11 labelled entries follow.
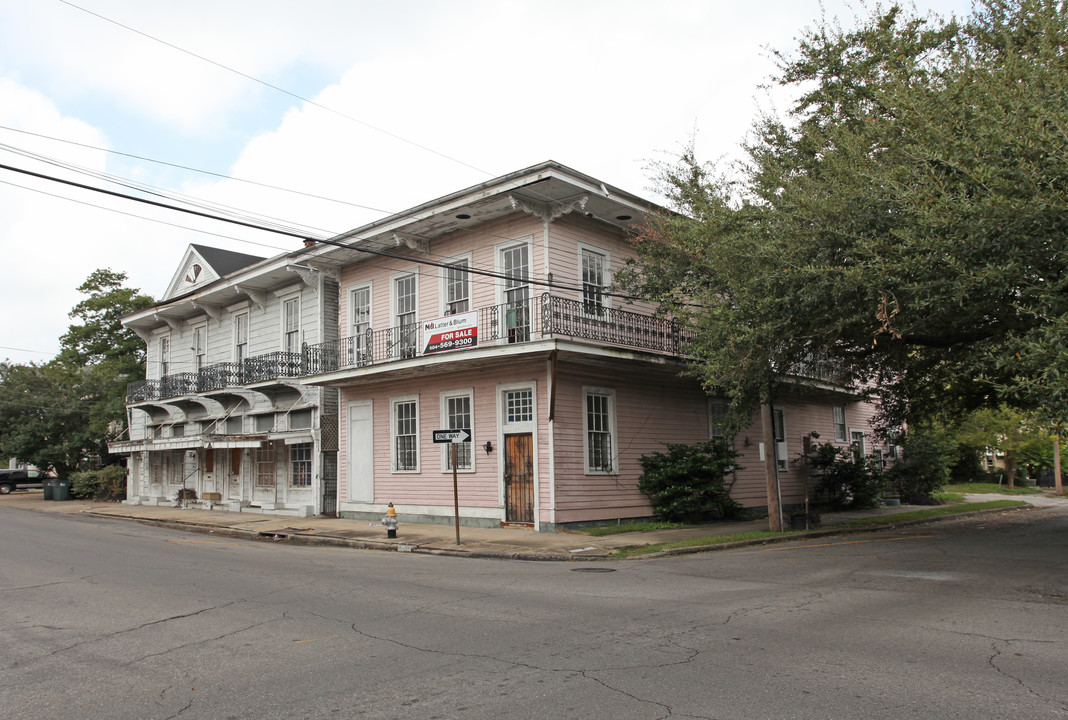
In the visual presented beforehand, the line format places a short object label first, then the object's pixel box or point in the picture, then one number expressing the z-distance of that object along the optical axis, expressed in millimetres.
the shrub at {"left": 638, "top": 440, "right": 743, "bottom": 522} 17984
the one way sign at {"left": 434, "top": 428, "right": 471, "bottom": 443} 15273
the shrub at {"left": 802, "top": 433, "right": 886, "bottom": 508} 23984
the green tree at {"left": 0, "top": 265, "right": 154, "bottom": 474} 38312
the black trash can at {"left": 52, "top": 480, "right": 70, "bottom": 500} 34938
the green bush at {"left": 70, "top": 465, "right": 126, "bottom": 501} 34188
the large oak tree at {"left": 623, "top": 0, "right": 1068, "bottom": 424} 8750
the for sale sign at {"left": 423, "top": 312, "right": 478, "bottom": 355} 17828
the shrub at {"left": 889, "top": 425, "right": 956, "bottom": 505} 25906
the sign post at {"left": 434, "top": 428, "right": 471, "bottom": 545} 15273
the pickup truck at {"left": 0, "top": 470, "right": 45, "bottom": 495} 46375
